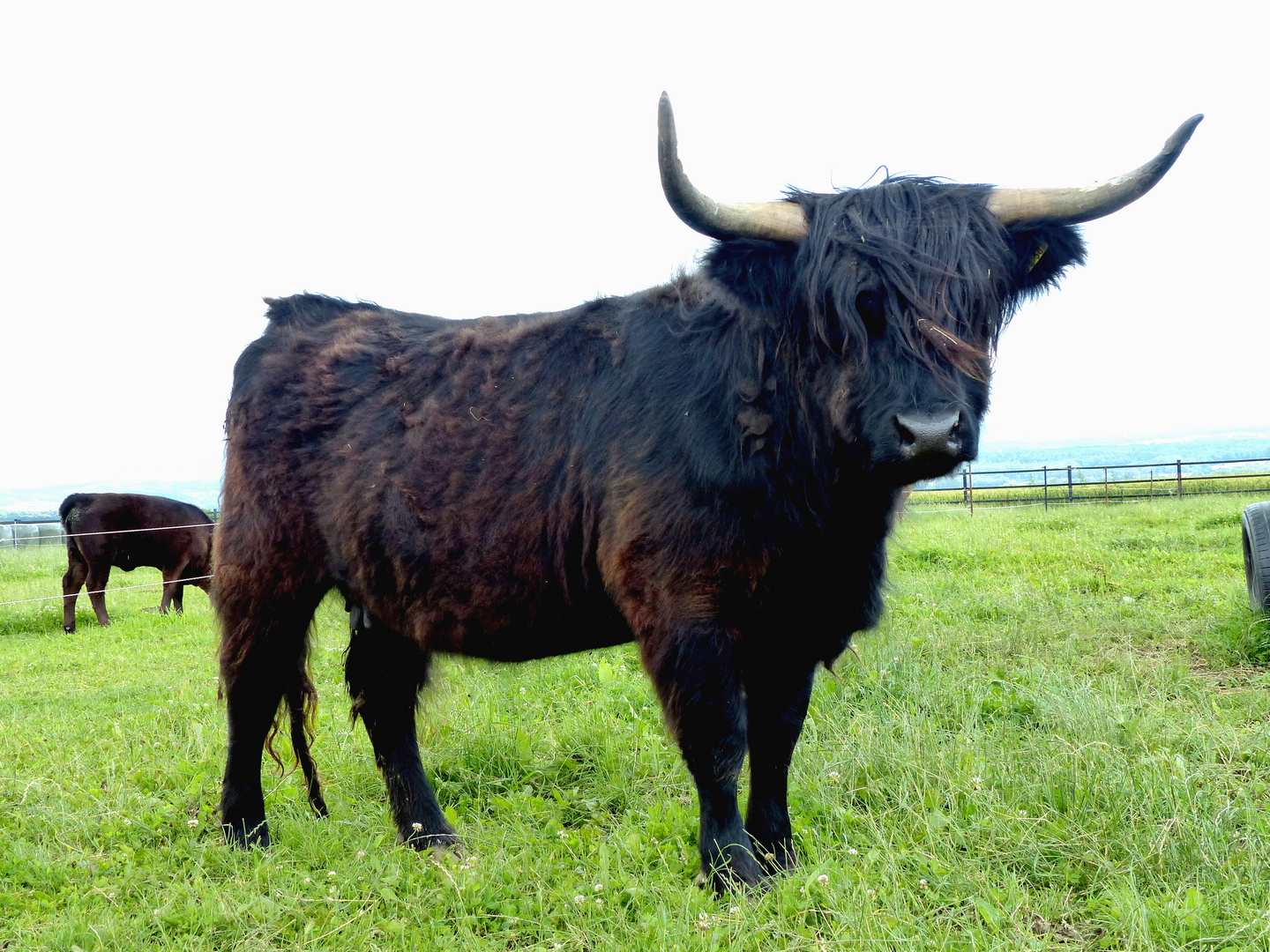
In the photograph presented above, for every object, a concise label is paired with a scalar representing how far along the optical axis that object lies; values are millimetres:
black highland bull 3061
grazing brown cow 13250
